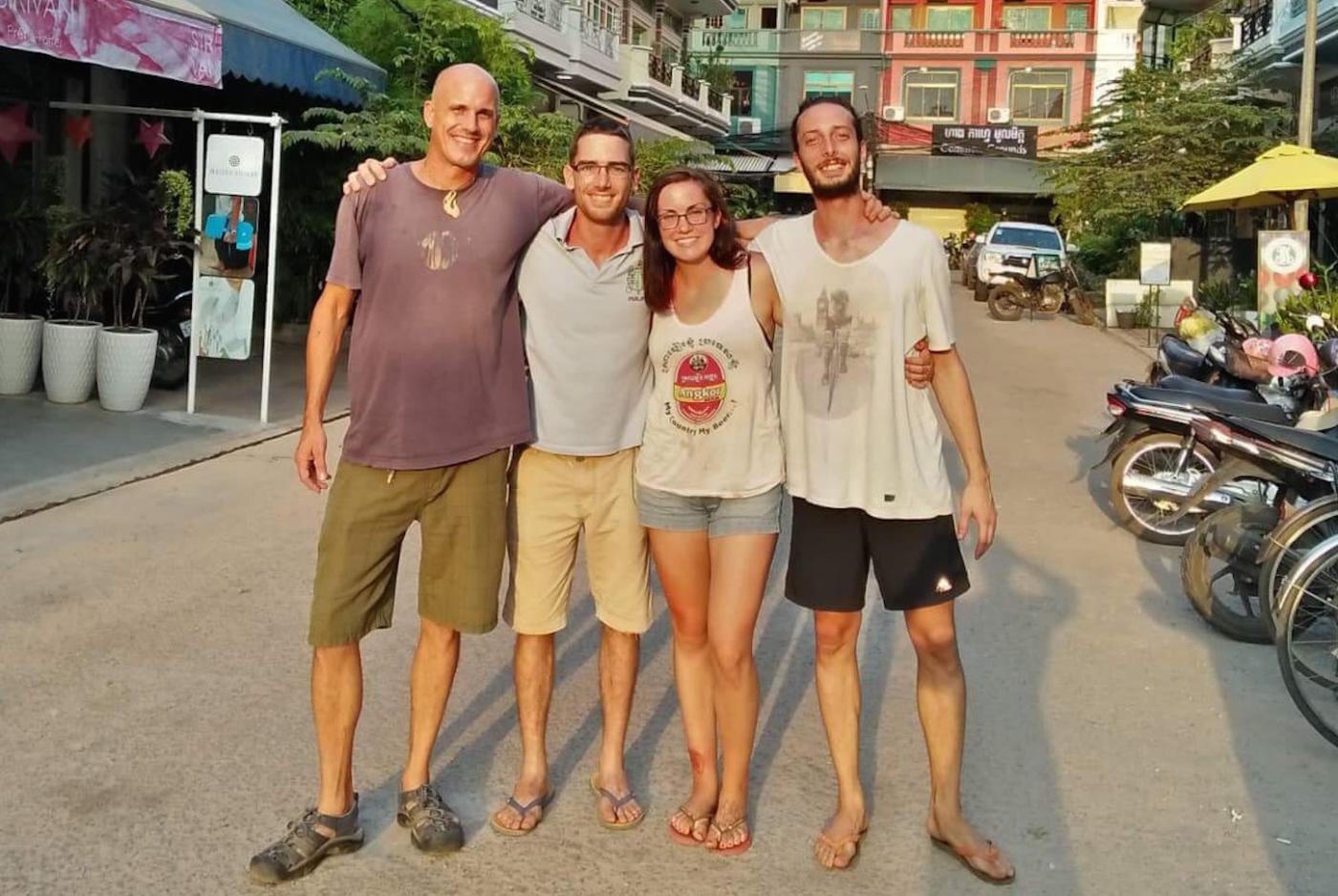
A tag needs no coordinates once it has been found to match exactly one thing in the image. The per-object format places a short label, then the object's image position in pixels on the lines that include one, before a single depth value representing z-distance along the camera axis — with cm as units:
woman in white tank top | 321
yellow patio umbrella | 1475
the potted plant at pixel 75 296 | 927
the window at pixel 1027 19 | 4994
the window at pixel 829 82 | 5128
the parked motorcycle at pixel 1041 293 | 2159
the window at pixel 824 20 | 5191
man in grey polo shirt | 328
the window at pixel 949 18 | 5069
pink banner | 738
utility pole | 1758
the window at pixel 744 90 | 5175
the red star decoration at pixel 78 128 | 1073
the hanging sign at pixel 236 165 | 904
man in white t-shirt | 313
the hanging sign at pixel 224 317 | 929
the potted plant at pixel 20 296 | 939
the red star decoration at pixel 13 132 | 1016
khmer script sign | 4603
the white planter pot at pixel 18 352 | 936
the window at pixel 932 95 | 5053
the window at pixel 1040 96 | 4941
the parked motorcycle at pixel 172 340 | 1020
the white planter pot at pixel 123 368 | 927
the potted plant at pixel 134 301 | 928
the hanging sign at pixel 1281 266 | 1389
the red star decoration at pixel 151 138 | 1052
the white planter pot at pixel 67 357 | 926
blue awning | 984
